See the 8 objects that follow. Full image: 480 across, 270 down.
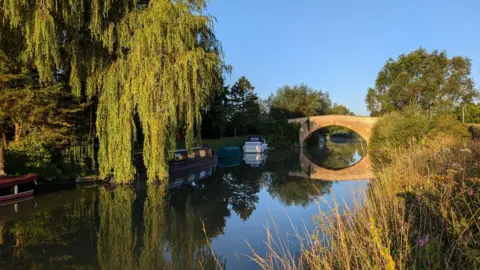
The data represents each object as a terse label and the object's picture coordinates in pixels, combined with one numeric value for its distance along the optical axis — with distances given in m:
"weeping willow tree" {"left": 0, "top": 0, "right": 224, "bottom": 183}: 10.12
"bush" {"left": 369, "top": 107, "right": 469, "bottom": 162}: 15.80
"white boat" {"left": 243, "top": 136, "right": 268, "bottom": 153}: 31.61
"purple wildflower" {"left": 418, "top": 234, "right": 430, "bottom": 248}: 2.32
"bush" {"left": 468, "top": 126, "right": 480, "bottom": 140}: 16.09
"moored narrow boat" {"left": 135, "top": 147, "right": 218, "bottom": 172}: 14.47
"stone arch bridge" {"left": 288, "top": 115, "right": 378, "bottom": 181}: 21.55
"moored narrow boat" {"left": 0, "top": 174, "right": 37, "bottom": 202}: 9.20
